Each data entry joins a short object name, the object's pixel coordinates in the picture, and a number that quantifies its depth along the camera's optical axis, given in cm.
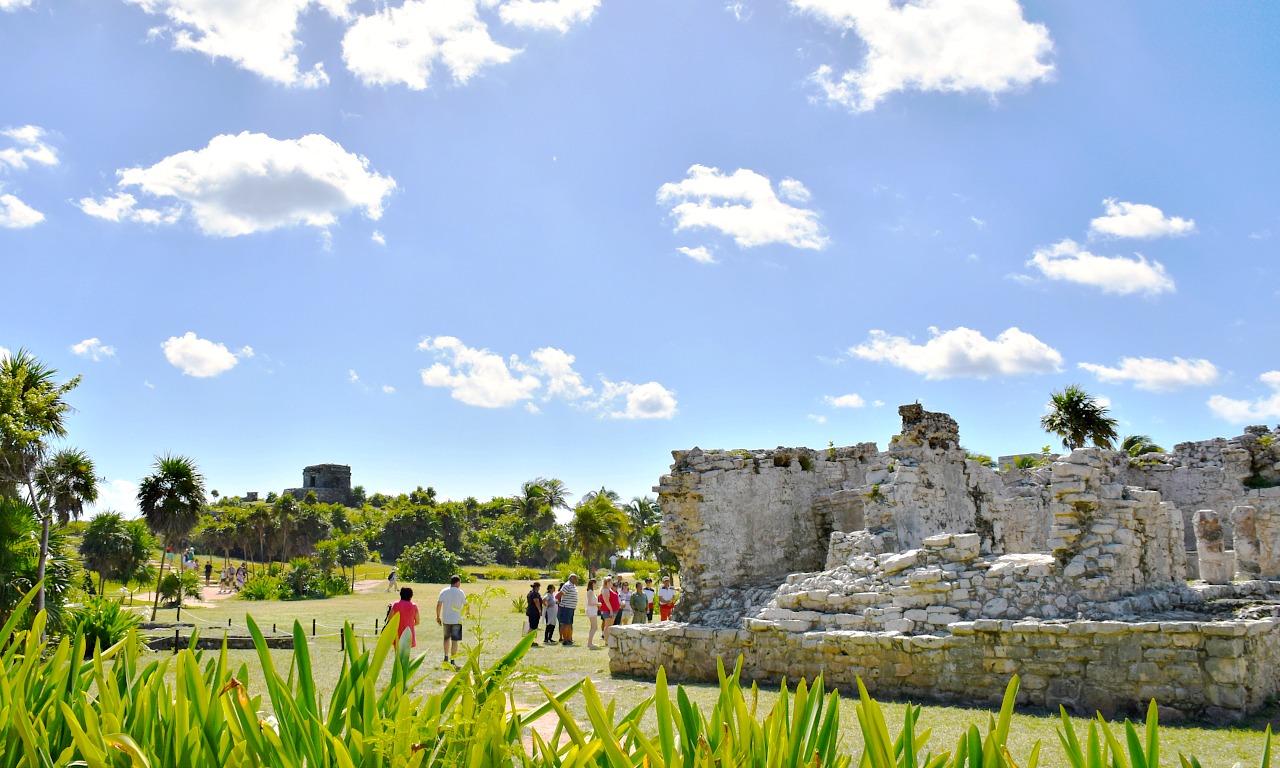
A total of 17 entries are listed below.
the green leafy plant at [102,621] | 1132
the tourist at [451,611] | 1069
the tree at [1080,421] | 2795
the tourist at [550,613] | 1539
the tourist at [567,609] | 1527
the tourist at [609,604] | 1498
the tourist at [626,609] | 1591
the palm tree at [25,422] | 1179
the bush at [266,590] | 2905
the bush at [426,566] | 3781
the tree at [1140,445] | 2761
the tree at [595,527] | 3450
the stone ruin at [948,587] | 730
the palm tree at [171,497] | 2198
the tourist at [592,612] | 1420
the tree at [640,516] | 4994
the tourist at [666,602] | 1551
